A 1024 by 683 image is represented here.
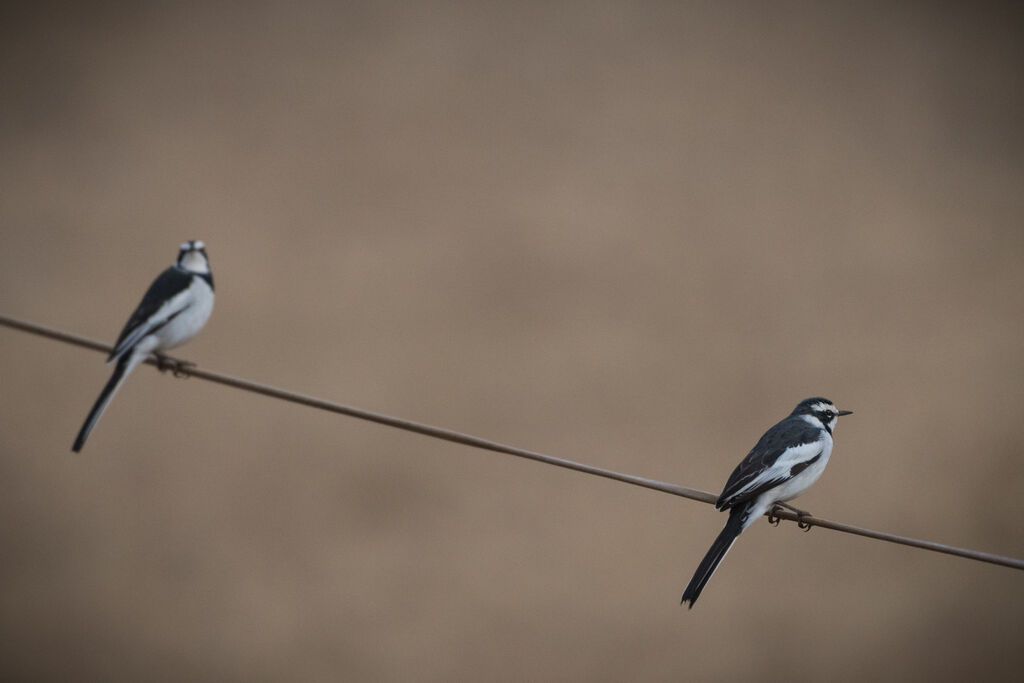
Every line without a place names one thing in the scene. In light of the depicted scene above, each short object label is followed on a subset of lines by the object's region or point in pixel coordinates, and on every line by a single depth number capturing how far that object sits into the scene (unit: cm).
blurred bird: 798
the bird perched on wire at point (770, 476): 781
